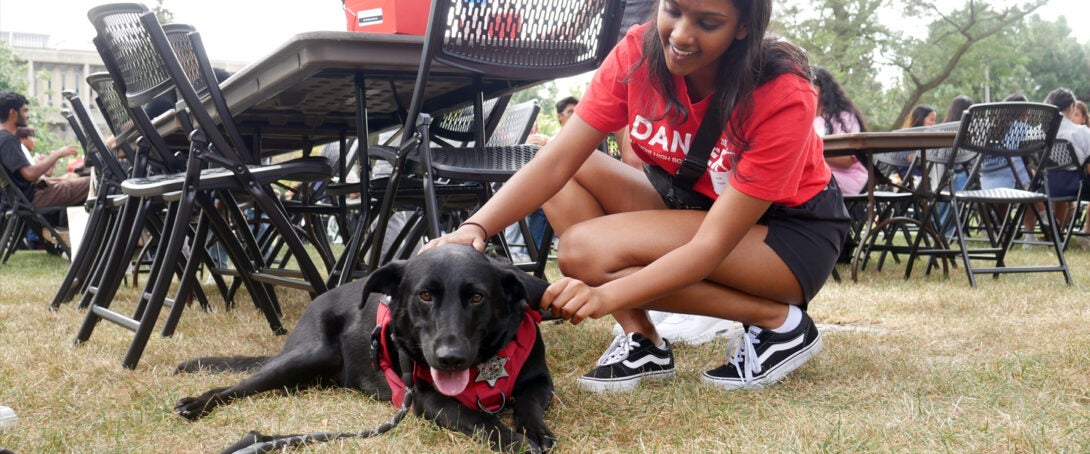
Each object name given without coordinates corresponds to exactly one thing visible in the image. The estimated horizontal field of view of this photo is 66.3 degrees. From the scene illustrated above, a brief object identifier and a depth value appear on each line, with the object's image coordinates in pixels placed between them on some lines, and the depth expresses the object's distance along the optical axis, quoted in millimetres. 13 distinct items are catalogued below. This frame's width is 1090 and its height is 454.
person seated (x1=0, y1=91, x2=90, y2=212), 7484
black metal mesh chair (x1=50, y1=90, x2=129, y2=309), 4473
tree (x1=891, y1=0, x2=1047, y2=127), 17969
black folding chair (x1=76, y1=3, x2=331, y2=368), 2678
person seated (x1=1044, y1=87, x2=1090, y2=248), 7230
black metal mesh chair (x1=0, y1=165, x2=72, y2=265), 7281
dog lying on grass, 1824
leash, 1732
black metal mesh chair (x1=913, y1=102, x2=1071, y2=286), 4746
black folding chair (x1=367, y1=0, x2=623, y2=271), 2457
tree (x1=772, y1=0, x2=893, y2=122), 18234
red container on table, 2703
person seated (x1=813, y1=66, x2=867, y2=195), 5691
